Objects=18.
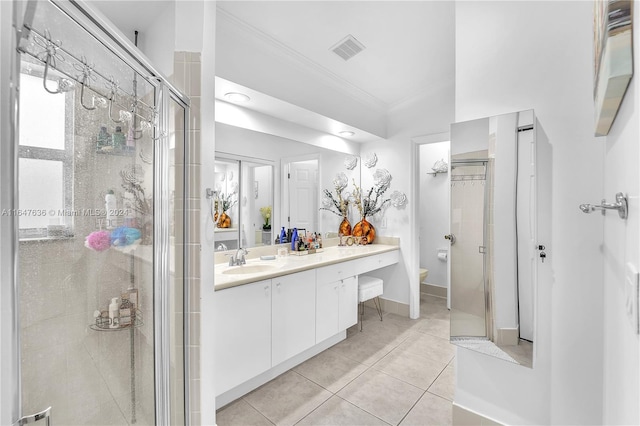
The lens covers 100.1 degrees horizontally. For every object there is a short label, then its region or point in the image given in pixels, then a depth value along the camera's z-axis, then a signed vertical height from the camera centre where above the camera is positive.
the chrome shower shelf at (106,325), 0.85 -0.38
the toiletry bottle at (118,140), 0.88 +0.25
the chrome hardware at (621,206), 0.65 +0.02
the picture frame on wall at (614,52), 0.55 +0.35
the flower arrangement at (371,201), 3.52 +0.16
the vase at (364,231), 3.51 -0.24
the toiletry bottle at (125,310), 0.97 -0.36
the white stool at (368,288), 2.83 -0.82
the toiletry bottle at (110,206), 0.85 +0.02
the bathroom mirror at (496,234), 1.34 -0.11
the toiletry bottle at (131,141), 0.95 +0.26
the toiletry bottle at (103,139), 0.82 +0.23
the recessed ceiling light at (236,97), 2.10 +0.94
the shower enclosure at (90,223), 0.60 -0.03
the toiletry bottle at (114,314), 0.91 -0.35
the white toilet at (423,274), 3.70 -0.85
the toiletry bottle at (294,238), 2.81 -0.27
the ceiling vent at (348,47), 2.21 +1.42
